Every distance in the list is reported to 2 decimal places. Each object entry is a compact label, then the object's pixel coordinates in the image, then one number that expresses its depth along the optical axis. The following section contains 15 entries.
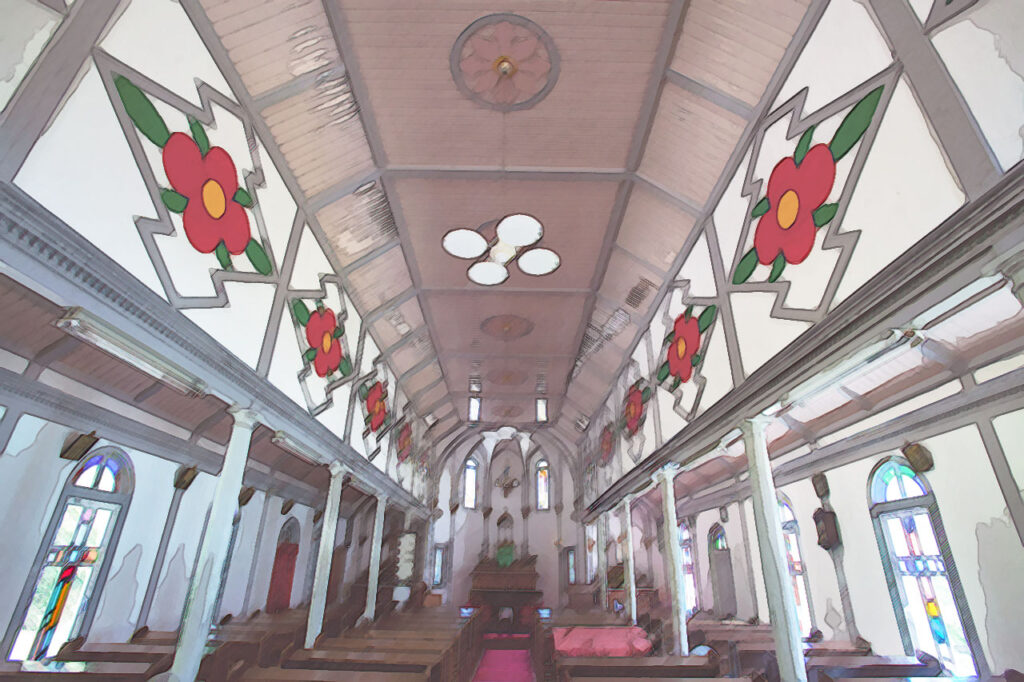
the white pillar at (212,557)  4.93
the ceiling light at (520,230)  8.64
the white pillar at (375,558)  12.09
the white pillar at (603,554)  14.76
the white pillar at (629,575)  10.88
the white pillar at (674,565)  7.53
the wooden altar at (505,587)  18.34
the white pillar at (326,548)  8.22
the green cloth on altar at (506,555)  19.70
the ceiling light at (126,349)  3.86
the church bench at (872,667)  5.89
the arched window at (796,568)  8.76
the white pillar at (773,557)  4.86
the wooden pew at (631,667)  5.84
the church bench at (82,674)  4.41
